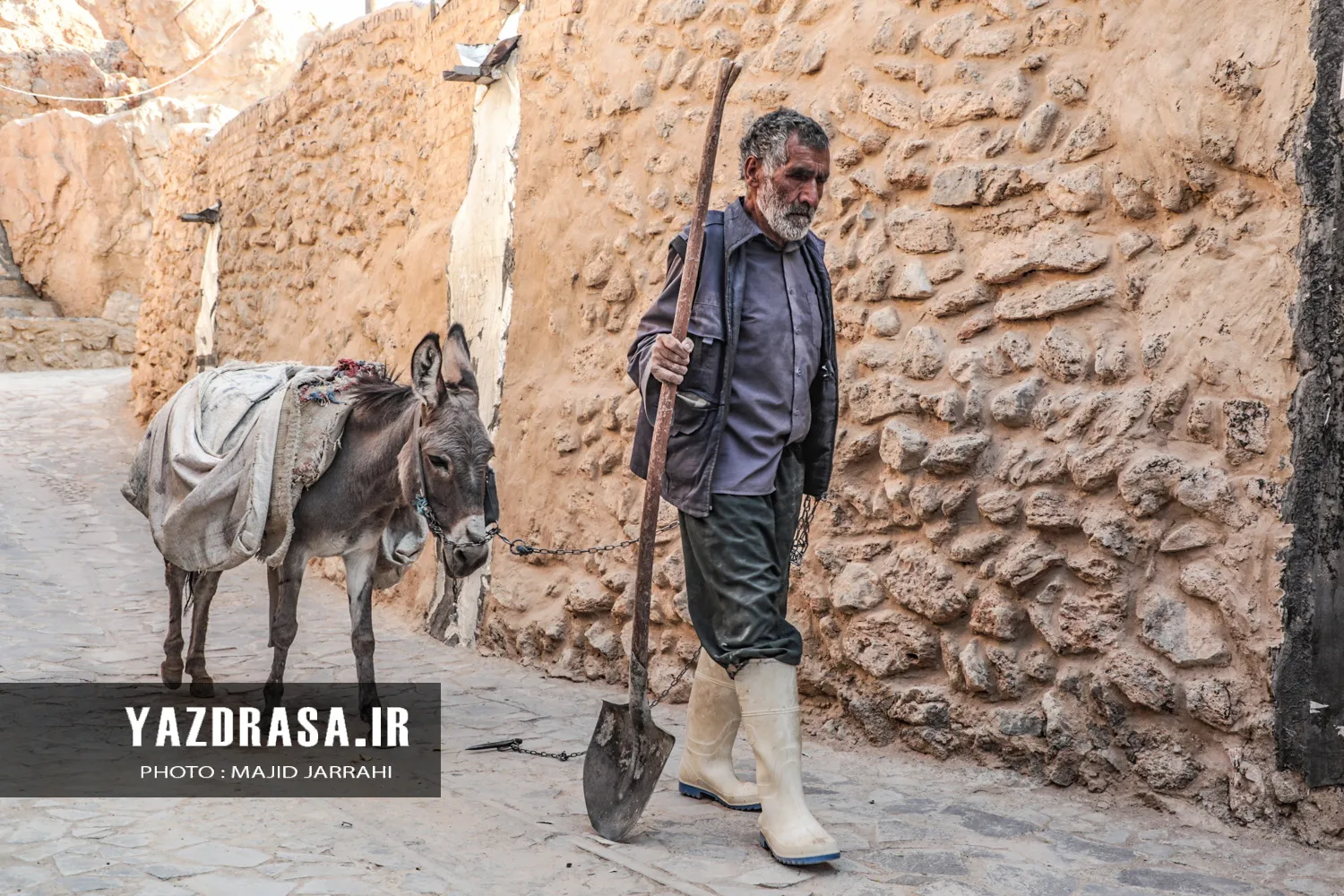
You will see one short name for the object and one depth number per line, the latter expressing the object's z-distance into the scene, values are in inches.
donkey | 162.4
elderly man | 125.0
